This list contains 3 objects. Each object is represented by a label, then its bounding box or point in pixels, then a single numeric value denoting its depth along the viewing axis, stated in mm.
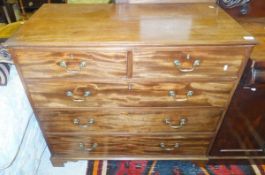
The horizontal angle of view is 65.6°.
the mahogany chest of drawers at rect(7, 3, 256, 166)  760
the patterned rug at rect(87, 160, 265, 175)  1279
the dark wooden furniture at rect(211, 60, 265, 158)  925
